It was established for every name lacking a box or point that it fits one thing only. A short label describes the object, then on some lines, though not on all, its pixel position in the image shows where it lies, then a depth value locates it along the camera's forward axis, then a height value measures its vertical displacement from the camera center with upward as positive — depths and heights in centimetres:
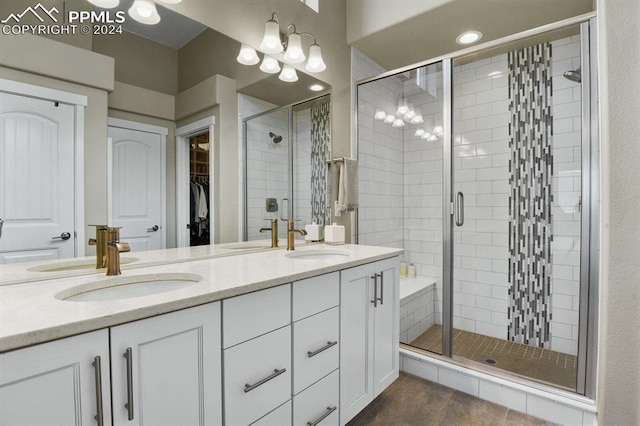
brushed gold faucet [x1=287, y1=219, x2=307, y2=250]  212 -16
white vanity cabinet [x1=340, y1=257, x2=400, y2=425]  157 -66
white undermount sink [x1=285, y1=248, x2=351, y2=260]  201 -28
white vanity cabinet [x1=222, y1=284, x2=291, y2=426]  107 -51
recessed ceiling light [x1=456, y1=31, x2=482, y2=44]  242 +132
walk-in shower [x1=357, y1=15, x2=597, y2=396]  207 +9
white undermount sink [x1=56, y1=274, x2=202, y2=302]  108 -28
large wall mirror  121 +43
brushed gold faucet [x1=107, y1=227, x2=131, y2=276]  116 -15
